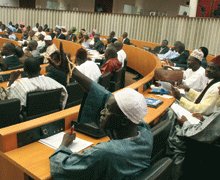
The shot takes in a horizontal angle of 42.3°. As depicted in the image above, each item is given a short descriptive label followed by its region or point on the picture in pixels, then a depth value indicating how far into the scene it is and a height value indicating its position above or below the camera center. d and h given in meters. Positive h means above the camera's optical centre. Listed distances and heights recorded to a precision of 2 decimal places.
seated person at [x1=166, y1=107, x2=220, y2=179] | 2.26 -0.92
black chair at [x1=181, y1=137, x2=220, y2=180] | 2.22 -1.07
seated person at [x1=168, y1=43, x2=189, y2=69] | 7.36 -0.99
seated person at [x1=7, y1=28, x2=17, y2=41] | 11.79 -1.05
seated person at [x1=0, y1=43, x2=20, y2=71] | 5.62 -0.96
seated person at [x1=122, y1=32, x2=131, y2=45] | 10.59 -0.80
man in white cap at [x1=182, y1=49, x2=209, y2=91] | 4.50 -0.82
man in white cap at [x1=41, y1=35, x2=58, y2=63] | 8.01 -0.90
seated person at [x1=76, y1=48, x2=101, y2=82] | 4.71 -0.85
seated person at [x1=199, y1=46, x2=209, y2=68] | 6.80 -0.65
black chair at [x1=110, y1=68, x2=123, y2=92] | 5.26 -1.16
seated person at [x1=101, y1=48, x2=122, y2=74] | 5.70 -0.90
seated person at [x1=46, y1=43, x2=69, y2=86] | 2.89 -0.55
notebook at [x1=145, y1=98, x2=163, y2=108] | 3.07 -0.90
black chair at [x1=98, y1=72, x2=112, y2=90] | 4.35 -0.97
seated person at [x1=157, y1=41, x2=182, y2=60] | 8.02 -0.93
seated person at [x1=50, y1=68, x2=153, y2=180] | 1.46 -0.68
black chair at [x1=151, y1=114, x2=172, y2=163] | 1.85 -0.78
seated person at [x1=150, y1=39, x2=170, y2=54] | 8.97 -0.90
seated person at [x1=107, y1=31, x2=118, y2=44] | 9.84 -0.78
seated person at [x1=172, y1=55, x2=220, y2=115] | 3.22 -0.84
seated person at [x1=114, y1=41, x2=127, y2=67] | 7.20 -0.89
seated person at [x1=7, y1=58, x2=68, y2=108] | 3.33 -0.86
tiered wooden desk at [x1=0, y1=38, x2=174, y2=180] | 1.69 -0.90
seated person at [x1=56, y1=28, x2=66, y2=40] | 11.87 -0.90
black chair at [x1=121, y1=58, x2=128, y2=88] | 5.97 -1.27
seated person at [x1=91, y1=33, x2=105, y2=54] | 9.49 -1.02
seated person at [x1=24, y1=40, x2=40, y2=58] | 7.21 -0.92
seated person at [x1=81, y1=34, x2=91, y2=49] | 10.46 -0.97
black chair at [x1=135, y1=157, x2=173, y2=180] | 1.40 -0.76
